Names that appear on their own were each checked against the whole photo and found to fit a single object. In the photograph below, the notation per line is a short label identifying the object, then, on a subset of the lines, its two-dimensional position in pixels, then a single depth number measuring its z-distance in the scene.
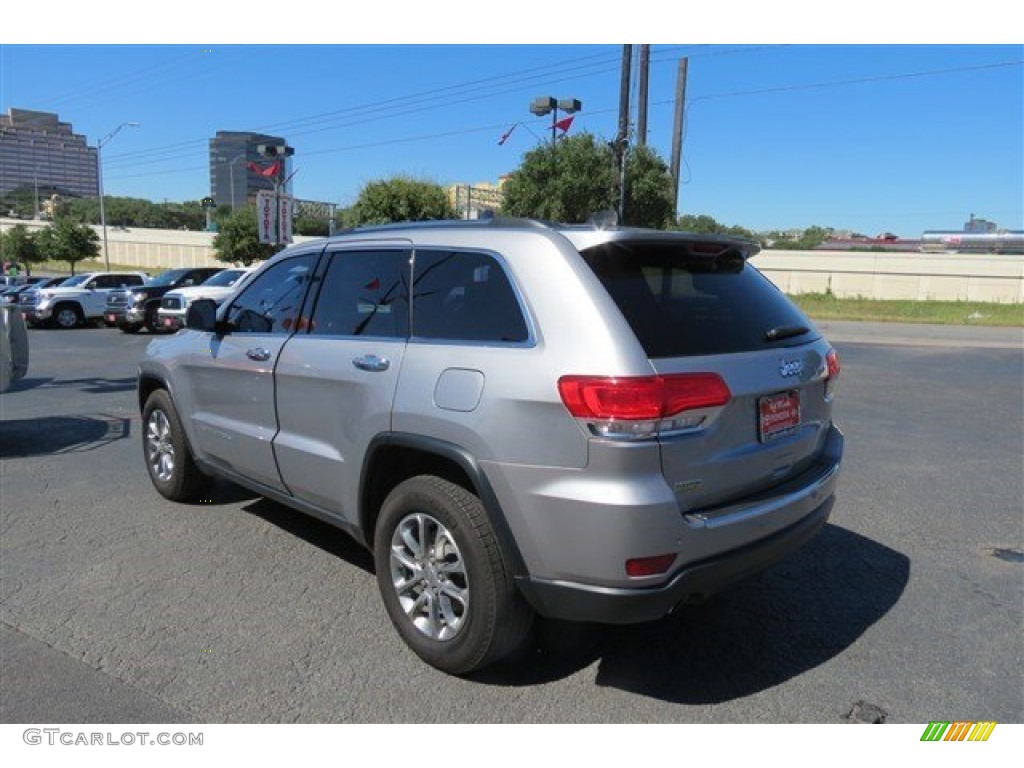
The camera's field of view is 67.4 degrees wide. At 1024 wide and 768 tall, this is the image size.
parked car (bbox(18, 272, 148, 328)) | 22.66
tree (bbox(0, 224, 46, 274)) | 55.84
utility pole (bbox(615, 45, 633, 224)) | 20.50
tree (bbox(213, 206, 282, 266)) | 40.34
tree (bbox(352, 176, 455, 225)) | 31.80
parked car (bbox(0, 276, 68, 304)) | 24.32
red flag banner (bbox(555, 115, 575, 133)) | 23.44
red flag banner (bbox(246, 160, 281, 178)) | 29.93
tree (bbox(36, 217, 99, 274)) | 43.09
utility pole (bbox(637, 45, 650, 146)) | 21.19
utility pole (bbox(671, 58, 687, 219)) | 24.70
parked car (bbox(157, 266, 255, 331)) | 19.34
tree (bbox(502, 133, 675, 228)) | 23.81
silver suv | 2.67
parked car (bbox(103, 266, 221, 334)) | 20.61
